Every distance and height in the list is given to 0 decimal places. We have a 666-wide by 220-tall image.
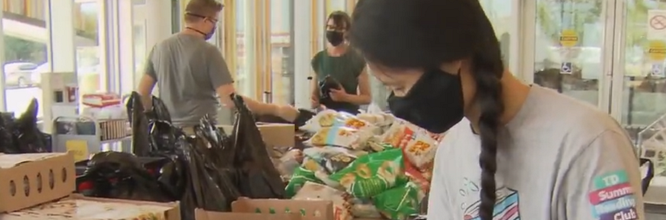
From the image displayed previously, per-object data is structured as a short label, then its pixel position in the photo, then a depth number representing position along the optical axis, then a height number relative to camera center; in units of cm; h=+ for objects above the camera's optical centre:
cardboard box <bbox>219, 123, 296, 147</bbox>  267 -31
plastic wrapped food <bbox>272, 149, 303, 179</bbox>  229 -36
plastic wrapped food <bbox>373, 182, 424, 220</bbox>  191 -41
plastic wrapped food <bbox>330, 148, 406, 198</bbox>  194 -34
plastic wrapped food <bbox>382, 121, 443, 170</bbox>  216 -28
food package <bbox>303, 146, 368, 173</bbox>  211 -32
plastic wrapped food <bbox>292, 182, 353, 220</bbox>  191 -39
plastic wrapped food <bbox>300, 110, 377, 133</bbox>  245 -25
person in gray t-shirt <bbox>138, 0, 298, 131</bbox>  305 -8
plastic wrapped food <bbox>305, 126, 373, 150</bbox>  230 -28
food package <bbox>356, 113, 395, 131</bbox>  253 -24
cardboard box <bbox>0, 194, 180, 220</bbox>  142 -33
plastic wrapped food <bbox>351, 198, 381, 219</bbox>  194 -43
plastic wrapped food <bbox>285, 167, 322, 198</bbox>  203 -37
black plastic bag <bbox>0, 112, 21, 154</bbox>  209 -25
